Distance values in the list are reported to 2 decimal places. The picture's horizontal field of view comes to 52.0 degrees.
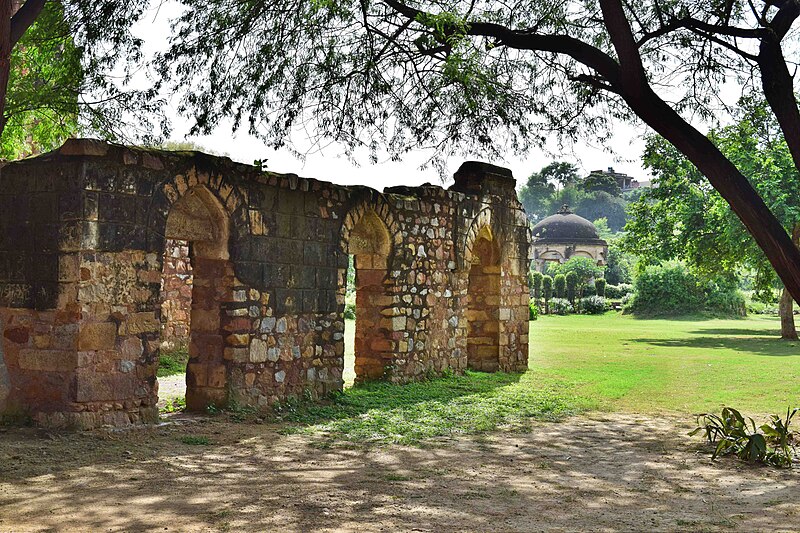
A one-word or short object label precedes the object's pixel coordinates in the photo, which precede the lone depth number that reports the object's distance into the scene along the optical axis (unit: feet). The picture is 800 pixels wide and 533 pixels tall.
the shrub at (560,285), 141.49
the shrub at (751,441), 24.27
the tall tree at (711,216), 67.41
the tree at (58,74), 30.55
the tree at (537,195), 299.79
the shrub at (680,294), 120.16
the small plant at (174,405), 29.66
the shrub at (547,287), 137.44
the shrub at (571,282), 141.59
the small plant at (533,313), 101.56
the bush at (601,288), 144.77
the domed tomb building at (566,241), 188.96
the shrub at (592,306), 126.62
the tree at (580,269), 144.46
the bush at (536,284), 137.03
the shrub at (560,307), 123.44
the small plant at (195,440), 24.18
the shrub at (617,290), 150.57
